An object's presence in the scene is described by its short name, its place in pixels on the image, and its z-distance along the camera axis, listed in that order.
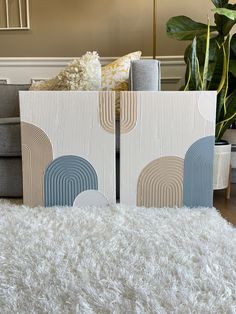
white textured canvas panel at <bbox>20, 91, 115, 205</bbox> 1.32
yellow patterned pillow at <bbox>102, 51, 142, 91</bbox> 1.63
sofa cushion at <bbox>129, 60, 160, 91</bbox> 1.36
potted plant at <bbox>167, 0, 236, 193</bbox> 1.58
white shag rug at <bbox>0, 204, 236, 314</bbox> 0.73
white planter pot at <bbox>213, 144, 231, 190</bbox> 1.59
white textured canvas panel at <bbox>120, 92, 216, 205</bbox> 1.32
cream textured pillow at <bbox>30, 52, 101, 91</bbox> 1.42
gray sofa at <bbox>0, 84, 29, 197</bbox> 1.45
